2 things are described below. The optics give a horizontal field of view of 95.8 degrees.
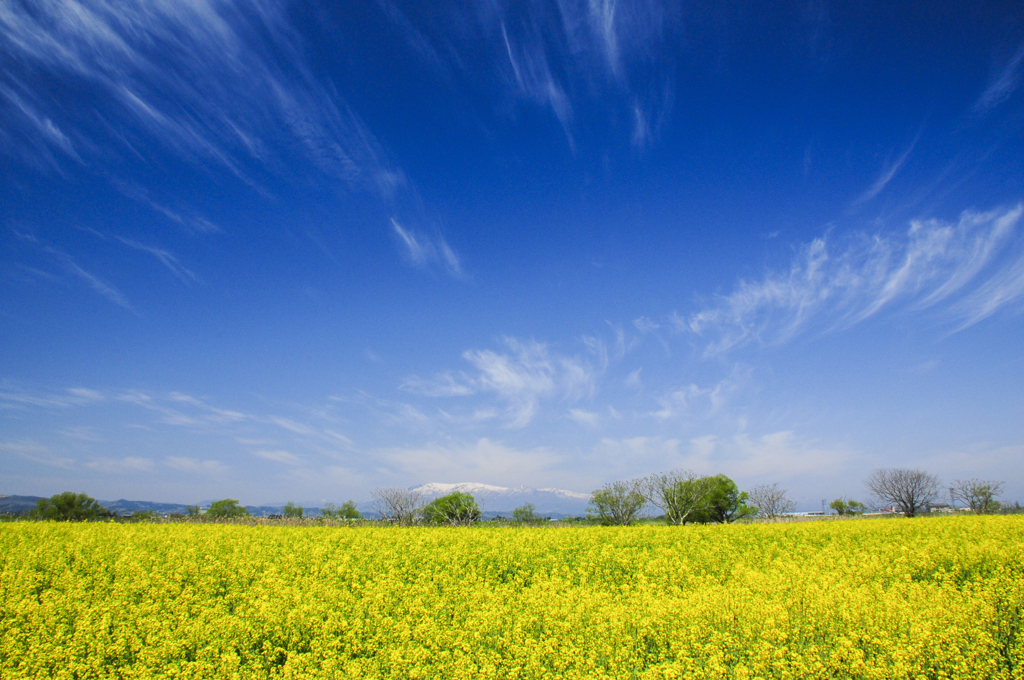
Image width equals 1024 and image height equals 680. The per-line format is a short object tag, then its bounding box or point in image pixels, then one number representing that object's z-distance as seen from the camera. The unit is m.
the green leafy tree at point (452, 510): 57.91
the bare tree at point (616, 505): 58.12
